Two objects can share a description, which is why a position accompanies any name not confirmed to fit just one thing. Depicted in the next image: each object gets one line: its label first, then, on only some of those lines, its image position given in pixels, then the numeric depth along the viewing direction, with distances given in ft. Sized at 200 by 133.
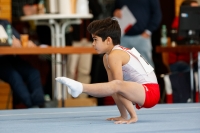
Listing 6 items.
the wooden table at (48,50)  34.70
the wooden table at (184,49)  37.63
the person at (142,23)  43.94
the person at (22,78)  36.13
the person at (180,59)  42.26
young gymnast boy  22.07
